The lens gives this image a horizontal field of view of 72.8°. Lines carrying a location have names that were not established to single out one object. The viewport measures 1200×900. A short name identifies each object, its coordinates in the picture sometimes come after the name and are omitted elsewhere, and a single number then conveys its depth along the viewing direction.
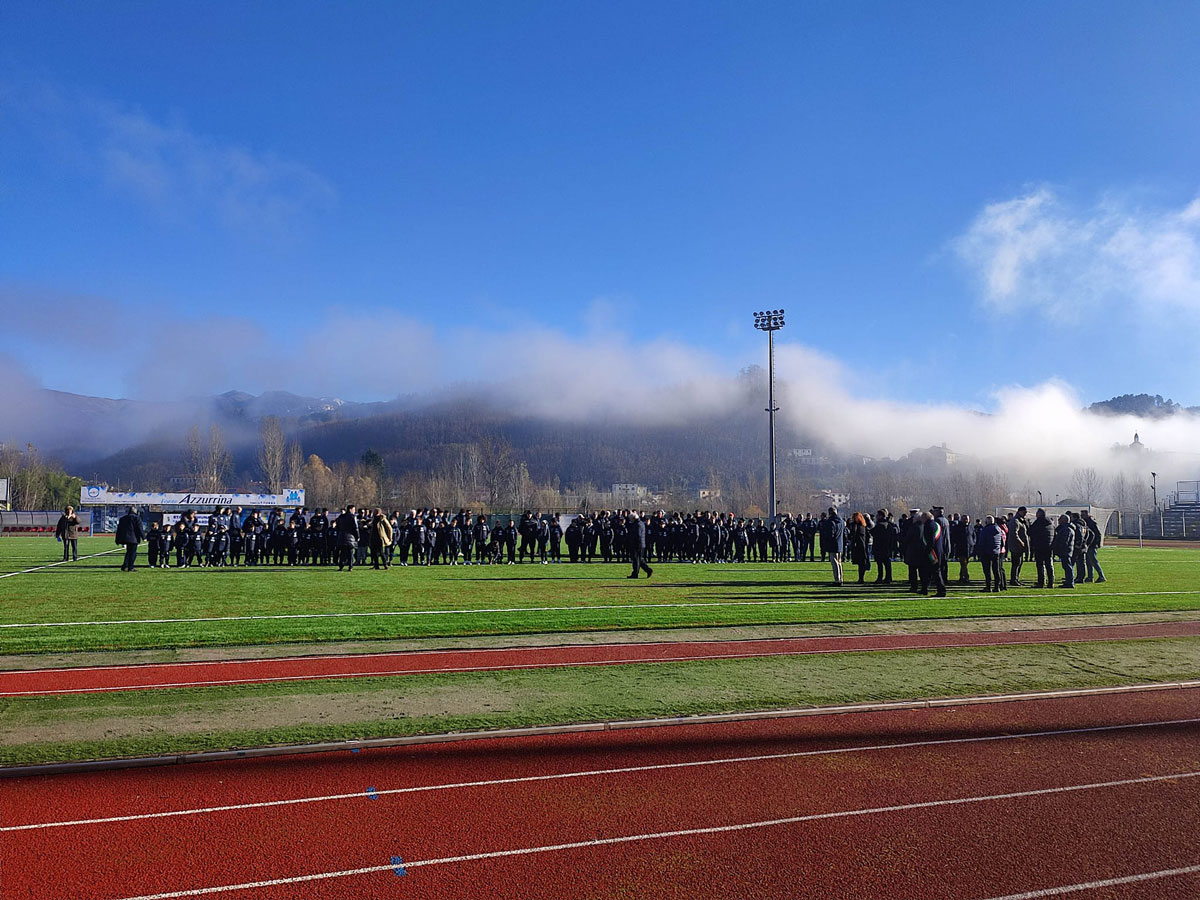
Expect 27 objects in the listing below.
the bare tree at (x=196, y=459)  114.19
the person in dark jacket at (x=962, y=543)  20.47
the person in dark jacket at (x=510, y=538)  27.83
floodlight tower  42.87
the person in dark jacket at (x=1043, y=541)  19.11
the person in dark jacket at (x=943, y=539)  18.27
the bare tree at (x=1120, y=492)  119.06
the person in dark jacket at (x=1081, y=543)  20.90
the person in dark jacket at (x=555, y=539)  28.95
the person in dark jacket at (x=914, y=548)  18.20
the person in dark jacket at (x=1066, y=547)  19.78
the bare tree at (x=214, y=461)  113.00
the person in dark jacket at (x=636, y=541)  21.91
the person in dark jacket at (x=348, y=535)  22.81
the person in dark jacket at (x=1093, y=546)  21.67
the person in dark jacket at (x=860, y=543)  21.17
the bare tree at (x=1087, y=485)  124.81
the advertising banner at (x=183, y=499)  77.06
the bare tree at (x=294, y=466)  121.81
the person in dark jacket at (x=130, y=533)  21.66
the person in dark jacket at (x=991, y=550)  18.91
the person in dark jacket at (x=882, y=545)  21.36
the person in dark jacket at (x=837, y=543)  20.33
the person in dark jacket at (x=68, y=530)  27.03
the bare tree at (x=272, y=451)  105.31
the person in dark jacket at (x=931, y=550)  17.94
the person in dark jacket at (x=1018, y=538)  20.09
